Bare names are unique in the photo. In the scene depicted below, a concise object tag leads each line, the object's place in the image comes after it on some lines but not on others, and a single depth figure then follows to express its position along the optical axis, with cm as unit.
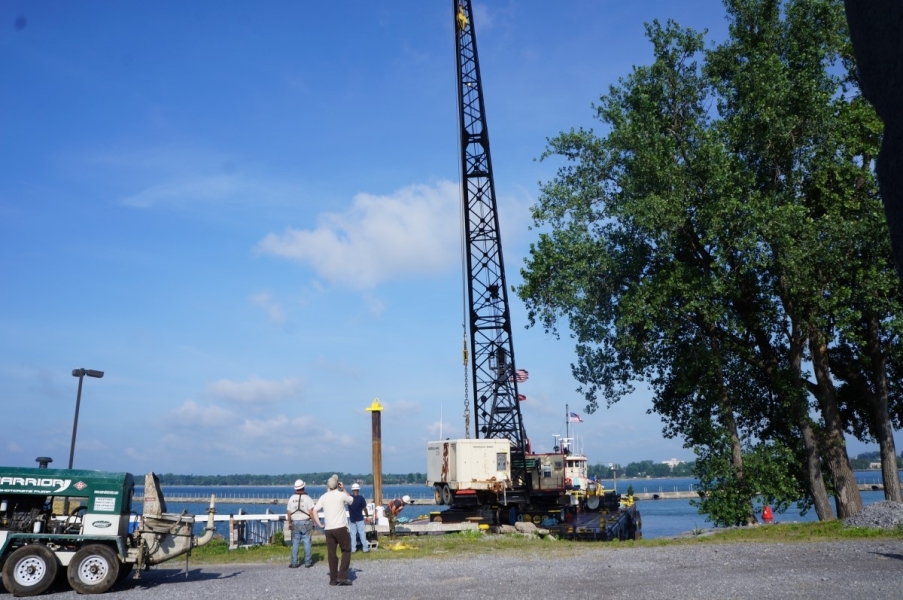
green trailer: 1207
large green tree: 2136
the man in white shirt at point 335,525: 1267
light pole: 1900
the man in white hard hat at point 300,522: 1549
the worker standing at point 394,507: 2211
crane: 3209
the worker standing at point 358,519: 1842
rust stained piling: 2522
